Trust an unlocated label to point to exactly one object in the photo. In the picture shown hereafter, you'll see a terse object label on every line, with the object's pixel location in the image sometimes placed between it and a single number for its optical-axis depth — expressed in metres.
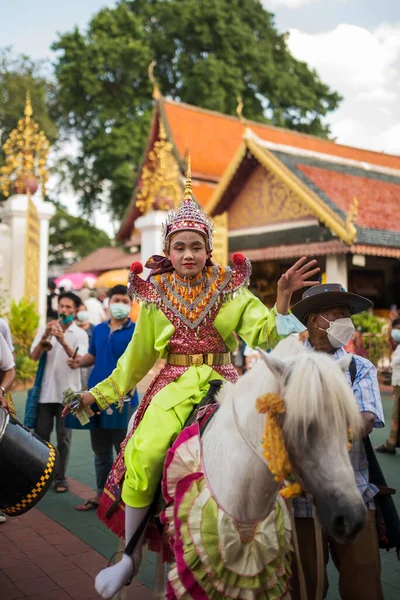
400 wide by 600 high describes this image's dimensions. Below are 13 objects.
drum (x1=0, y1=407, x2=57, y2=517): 3.08
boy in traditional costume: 2.79
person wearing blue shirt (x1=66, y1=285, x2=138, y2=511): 5.04
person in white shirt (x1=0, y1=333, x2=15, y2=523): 4.23
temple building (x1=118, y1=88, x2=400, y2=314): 12.86
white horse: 1.79
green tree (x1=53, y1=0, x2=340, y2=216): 25.70
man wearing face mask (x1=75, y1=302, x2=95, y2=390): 6.44
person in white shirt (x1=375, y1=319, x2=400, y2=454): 7.03
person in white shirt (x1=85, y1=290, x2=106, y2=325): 11.16
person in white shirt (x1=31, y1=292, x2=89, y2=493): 5.61
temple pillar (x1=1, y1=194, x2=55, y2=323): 11.63
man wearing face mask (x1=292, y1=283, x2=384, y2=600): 2.60
